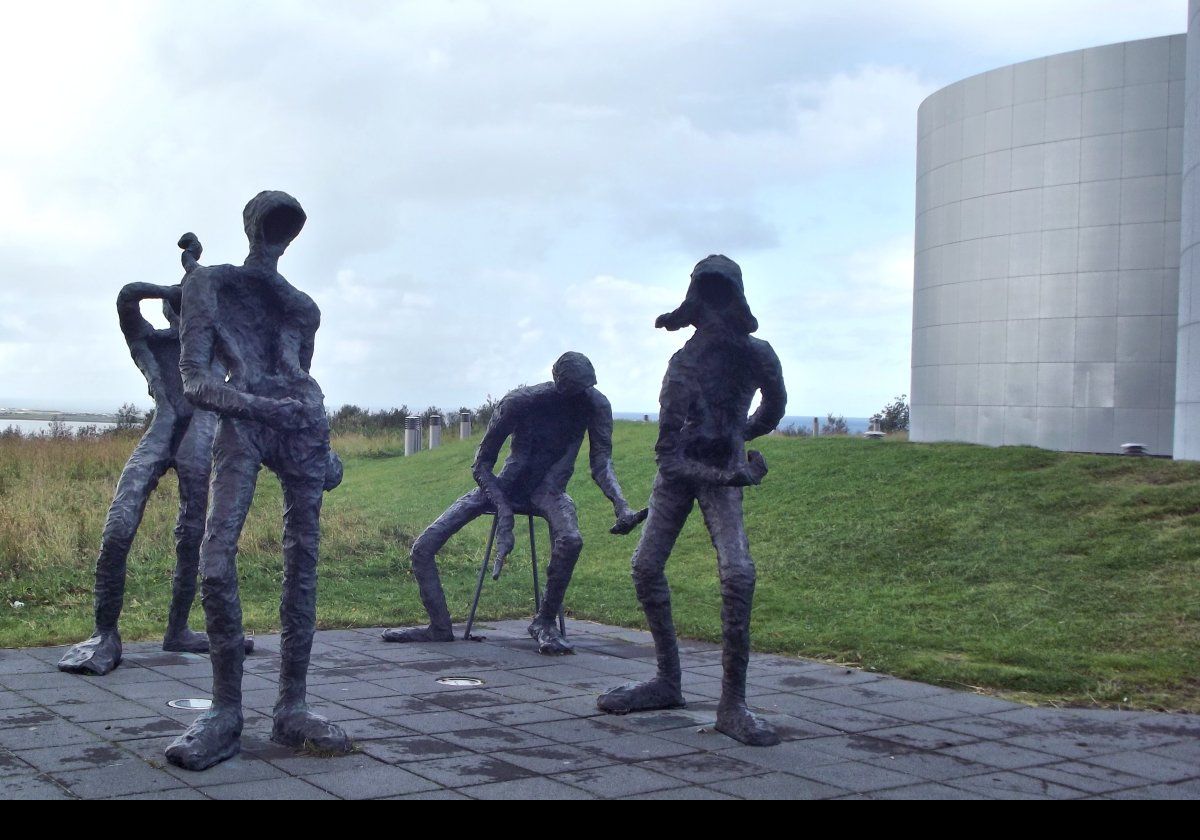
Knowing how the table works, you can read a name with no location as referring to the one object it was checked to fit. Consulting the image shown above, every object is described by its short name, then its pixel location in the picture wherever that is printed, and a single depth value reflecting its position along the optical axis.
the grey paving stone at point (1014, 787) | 5.20
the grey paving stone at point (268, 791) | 4.87
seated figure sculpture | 9.15
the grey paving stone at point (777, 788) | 5.09
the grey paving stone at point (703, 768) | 5.38
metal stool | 9.45
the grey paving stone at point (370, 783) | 4.94
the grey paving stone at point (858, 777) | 5.28
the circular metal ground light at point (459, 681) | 7.64
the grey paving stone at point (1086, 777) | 5.38
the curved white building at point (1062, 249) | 22.69
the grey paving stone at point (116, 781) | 4.88
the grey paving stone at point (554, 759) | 5.48
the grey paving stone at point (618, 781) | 5.09
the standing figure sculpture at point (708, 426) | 6.60
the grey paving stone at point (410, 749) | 5.60
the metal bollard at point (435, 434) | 32.88
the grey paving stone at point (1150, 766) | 5.61
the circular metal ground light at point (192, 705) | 6.59
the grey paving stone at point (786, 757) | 5.64
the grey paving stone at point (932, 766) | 5.54
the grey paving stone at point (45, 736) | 5.64
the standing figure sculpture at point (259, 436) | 5.59
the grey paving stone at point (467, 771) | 5.20
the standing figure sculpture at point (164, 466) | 7.93
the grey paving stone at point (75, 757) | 5.25
